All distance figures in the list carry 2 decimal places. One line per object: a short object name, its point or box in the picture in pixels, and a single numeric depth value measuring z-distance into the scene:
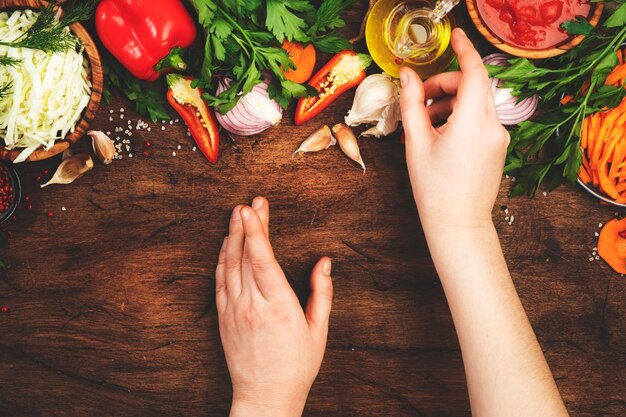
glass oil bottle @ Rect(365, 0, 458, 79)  0.79
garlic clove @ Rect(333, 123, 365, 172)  0.81
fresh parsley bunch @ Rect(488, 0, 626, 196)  0.76
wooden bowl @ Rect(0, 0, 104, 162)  0.75
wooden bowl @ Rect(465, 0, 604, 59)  0.76
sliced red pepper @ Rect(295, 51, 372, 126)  0.80
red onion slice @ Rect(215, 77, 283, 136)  0.79
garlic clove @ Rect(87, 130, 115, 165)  0.80
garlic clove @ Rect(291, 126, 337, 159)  0.81
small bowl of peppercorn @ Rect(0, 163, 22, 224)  0.79
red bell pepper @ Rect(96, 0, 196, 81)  0.77
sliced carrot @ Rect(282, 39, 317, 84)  0.80
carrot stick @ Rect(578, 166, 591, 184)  0.80
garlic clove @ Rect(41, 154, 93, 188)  0.81
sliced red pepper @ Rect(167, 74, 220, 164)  0.80
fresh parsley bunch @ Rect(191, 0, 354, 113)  0.75
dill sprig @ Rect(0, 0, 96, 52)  0.73
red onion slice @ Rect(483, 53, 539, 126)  0.79
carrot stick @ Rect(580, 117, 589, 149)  0.79
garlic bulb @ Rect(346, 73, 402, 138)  0.79
